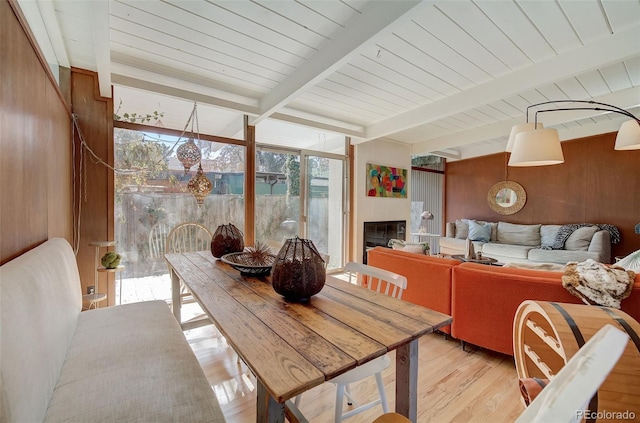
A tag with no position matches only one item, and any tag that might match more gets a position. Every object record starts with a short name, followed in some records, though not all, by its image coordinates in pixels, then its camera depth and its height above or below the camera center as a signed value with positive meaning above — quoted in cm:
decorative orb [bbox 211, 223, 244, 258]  197 -29
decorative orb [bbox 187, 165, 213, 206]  265 +17
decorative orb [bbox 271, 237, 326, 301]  114 -29
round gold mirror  565 +17
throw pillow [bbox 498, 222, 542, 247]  518 -57
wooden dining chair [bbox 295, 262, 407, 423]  120 -76
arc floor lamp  231 +54
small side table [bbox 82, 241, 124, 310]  238 -76
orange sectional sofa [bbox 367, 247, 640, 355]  182 -66
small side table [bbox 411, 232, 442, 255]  660 -98
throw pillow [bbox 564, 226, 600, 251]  448 -55
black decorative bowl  154 -37
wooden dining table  74 -44
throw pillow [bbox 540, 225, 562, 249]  489 -53
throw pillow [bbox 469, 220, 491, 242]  562 -57
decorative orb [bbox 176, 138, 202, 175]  259 +46
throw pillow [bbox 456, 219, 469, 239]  588 -53
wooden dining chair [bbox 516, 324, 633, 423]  37 -26
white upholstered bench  81 -70
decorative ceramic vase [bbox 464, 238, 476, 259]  356 -60
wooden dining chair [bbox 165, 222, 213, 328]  283 -42
